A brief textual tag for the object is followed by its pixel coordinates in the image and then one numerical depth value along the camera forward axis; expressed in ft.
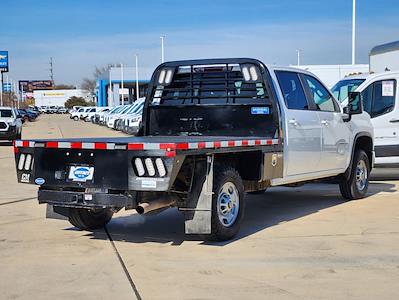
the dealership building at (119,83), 285.08
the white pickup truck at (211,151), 21.57
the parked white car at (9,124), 85.46
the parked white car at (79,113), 238.11
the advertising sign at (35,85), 614.34
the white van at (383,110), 39.86
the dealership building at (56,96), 544.62
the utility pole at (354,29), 105.29
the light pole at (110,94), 285.43
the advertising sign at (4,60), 304.79
